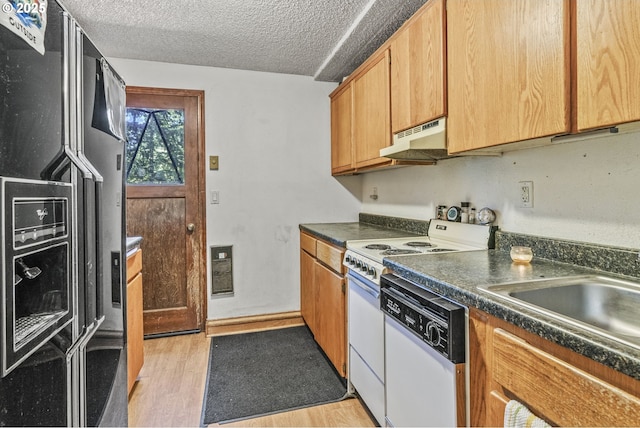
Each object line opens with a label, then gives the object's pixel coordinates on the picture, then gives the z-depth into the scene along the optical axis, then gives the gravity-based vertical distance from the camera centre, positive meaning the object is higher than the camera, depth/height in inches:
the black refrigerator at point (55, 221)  28.0 -0.6
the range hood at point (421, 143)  61.4 +13.5
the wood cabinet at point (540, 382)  23.9 -14.7
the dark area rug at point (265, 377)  71.6 -41.5
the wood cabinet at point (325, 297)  77.6 -23.4
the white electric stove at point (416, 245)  61.7 -7.4
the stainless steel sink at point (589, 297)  38.2 -10.7
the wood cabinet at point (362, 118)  81.0 +27.1
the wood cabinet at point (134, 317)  69.5 -22.9
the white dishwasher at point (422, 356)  39.0 -19.9
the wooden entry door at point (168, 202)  106.7 +4.1
